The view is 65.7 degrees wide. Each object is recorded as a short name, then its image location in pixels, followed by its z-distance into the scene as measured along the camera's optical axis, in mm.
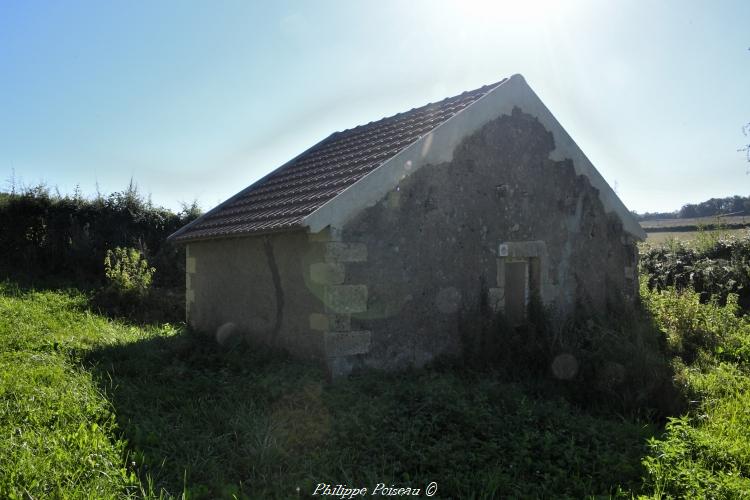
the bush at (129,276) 12031
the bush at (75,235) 14125
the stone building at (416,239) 6668
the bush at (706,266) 12141
